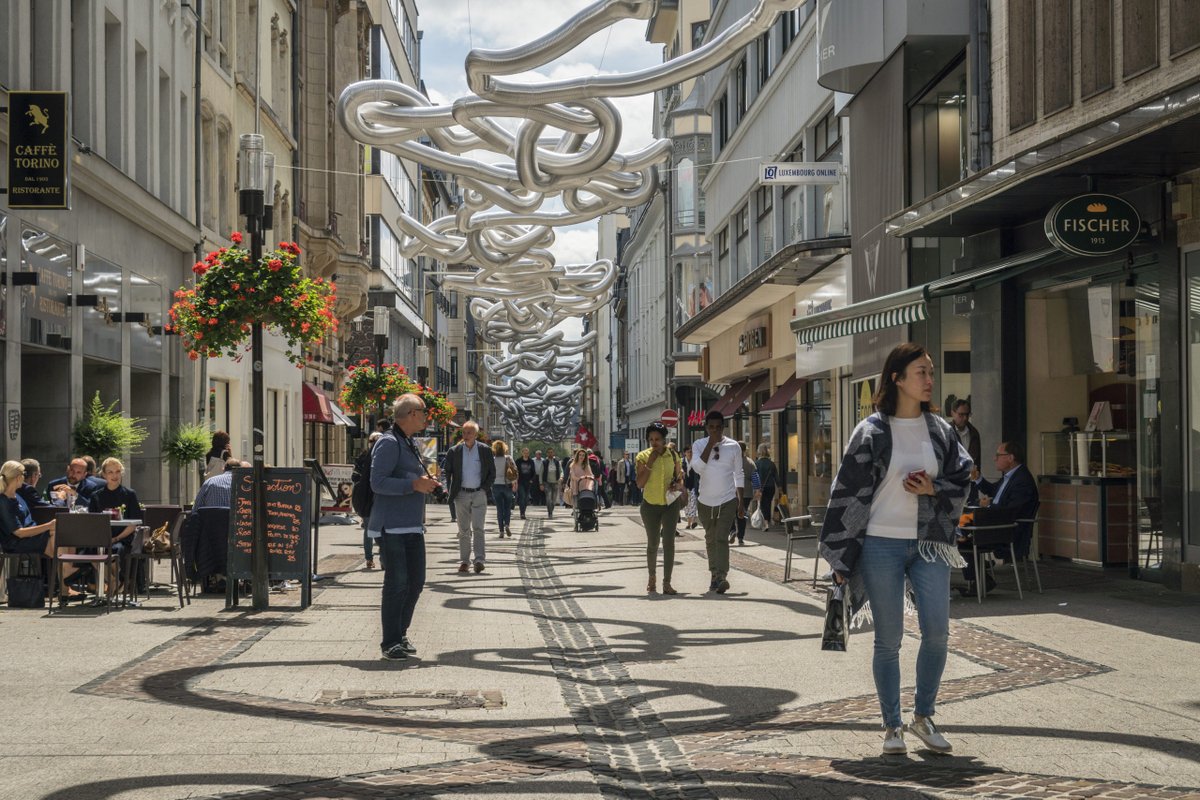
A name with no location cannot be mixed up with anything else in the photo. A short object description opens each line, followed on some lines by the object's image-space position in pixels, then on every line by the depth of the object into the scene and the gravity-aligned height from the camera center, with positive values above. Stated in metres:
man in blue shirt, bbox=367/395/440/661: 10.95 -0.44
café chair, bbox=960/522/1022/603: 14.19 -0.82
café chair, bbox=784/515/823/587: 16.23 -0.82
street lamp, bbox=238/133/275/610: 14.77 +1.94
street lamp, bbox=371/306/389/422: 40.75 +3.19
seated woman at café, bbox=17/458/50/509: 15.34 -0.33
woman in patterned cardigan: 7.19 -0.34
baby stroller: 31.92 -1.18
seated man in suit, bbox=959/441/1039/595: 14.99 -0.46
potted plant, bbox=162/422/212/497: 25.88 +0.12
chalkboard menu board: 14.76 -0.65
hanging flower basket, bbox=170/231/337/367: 15.82 +1.52
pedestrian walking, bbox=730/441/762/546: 24.67 -0.77
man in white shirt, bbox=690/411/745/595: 16.09 -0.45
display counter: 16.67 -0.77
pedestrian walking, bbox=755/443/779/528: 30.38 -0.58
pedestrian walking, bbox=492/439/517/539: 26.77 -0.59
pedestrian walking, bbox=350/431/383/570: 11.45 -0.32
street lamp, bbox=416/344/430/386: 57.34 +3.14
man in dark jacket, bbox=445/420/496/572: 19.66 -0.41
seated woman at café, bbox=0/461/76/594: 14.69 -0.69
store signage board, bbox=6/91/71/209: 17.47 +3.26
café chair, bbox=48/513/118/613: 14.16 -0.69
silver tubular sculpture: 17.81 +4.13
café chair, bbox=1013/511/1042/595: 14.90 -0.92
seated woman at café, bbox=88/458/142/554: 16.00 -0.43
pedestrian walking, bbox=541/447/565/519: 41.86 -0.63
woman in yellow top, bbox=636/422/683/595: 16.34 -0.39
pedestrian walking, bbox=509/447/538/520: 40.25 -0.71
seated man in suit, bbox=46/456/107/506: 16.22 -0.34
